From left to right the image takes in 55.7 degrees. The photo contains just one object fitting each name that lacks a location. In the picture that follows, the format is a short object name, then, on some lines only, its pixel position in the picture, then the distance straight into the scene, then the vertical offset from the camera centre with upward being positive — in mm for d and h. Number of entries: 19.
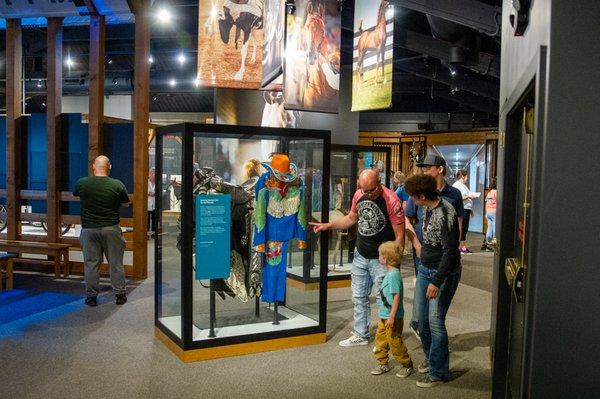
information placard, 4512 -536
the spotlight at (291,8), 6602 +1887
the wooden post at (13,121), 8094 +613
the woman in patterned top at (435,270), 3896 -677
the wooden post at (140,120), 7613 +627
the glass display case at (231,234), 4531 -559
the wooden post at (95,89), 7754 +1052
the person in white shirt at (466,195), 11328 -440
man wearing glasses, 4699 -454
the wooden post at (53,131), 7934 +466
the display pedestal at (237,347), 4582 -1506
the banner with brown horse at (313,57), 6535 +1361
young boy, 4191 -1045
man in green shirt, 6227 -679
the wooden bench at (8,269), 6887 -1309
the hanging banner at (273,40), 6426 +1529
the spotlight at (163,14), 9094 +2467
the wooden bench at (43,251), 7469 -1156
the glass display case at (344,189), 7953 -257
